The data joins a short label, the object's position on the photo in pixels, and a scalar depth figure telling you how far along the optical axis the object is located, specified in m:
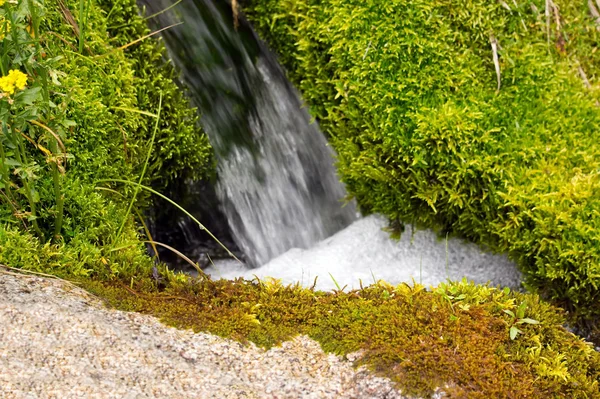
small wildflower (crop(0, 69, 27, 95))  4.23
